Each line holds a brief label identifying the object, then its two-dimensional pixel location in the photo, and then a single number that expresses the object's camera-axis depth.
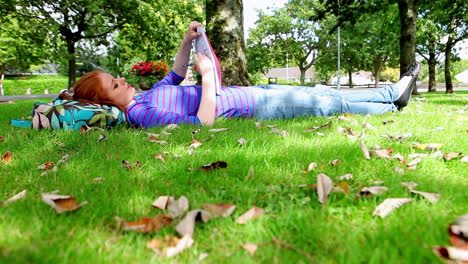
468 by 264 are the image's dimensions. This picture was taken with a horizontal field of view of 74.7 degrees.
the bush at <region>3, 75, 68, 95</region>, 28.77
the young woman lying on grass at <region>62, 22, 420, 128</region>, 3.27
